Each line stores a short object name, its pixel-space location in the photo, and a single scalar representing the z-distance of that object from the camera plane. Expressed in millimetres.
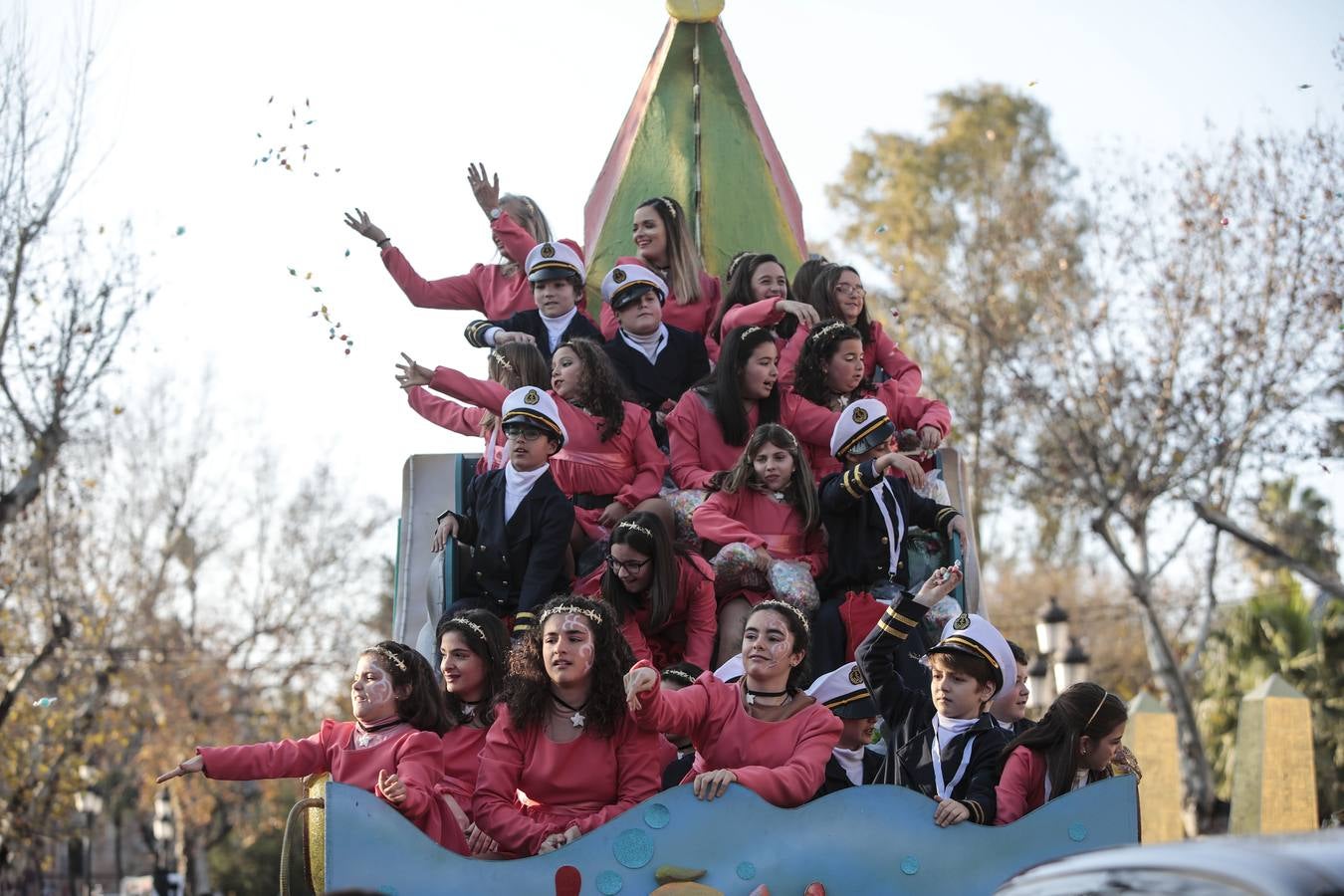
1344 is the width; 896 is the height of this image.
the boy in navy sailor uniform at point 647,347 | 8109
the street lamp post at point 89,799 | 21344
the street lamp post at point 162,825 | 26453
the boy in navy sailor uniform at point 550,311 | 8289
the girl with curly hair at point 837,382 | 7660
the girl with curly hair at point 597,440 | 7344
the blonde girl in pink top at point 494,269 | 9109
